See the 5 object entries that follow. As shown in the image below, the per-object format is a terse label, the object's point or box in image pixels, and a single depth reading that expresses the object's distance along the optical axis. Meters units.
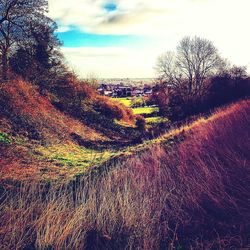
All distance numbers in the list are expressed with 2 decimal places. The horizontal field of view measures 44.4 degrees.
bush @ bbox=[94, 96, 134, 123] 31.88
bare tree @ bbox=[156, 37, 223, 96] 40.03
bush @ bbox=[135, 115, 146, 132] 32.28
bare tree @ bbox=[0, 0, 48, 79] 22.62
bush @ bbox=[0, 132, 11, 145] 13.42
